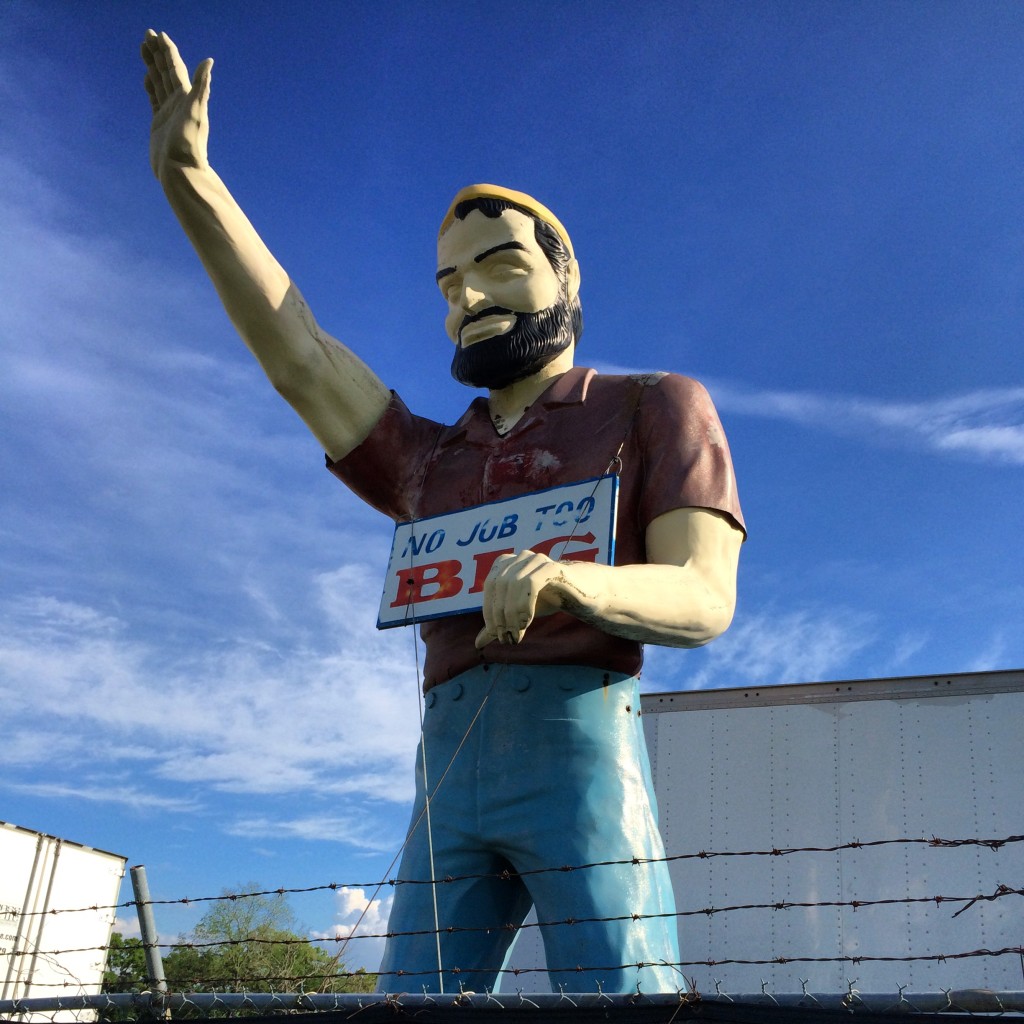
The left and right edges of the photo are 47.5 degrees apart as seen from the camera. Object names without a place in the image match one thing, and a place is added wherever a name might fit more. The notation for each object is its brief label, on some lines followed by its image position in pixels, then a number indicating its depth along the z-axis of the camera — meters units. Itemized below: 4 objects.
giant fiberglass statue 2.91
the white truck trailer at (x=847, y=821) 6.51
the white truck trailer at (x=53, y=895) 7.22
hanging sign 3.19
